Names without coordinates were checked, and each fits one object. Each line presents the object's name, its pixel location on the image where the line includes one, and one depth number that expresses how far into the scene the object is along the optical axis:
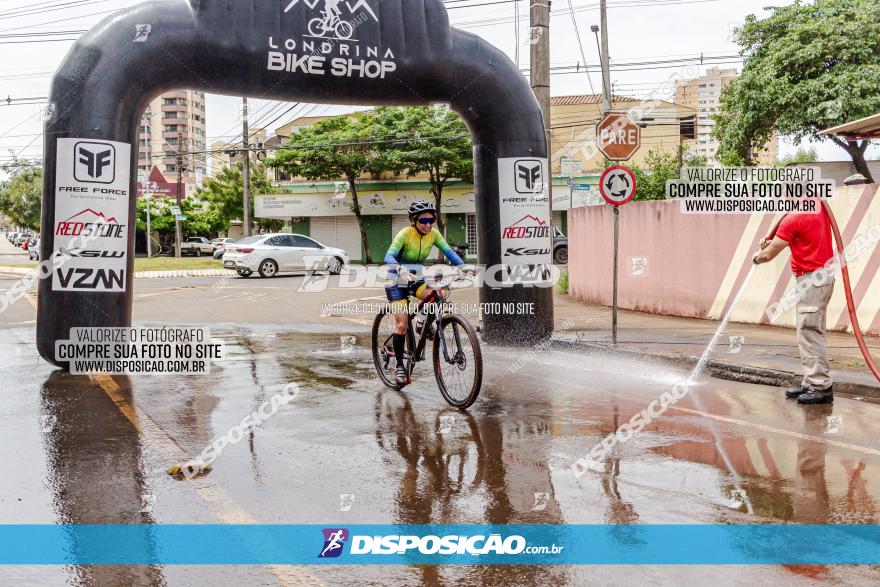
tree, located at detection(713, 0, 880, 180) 27.08
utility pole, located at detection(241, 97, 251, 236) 38.02
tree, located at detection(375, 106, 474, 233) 42.91
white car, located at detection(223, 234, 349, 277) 28.55
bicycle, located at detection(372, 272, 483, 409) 7.31
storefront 46.66
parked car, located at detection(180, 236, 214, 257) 62.09
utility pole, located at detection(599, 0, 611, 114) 25.72
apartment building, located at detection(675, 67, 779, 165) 61.94
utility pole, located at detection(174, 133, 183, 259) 49.68
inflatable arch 9.33
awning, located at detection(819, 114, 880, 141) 10.30
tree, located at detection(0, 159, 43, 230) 70.56
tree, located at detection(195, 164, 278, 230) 60.47
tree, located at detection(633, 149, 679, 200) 32.09
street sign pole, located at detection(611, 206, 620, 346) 11.70
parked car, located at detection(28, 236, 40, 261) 59.12
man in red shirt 7.55
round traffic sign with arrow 11.73
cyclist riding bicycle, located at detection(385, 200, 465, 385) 7.95
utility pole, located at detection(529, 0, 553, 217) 13.02
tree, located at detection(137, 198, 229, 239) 59.47
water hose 7.62
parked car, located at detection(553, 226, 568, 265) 37.22
